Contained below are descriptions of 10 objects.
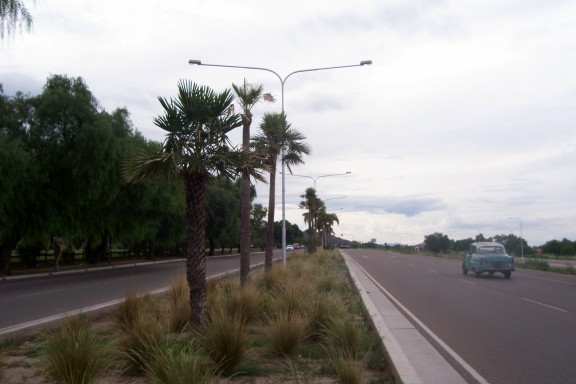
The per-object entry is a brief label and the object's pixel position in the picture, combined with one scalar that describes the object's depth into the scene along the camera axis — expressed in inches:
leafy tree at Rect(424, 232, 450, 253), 4419.3
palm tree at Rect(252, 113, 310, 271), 906.1
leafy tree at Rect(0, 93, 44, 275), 1040.2
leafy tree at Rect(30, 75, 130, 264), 1192.2
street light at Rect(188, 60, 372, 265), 694.6
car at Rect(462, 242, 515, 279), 1111.6
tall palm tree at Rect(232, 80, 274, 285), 701.9
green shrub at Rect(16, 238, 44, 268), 1588.3
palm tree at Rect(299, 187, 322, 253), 2197.5
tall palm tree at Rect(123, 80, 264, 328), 378.9
